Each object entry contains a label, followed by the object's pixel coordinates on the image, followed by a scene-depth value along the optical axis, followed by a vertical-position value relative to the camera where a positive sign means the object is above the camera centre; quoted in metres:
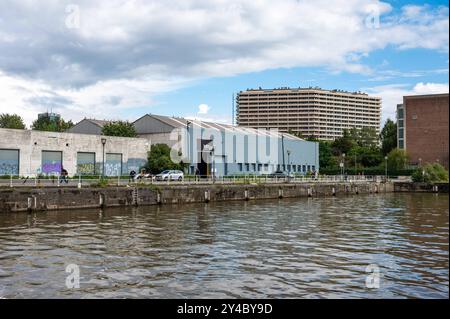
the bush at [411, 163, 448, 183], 49.49 -0.01
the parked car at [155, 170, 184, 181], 57.43 -0.09
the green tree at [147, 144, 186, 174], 67.94 +2.07
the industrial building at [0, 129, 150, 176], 53.12 +2.65
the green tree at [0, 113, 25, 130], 127.86 +14.30
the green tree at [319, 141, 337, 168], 122.38 +4.06
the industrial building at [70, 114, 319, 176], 74.75 +5.08
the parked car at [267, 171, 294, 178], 76.09 -0.05
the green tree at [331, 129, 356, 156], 155.75 +9.40
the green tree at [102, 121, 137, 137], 78.19 +7.31
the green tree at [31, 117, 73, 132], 128.00 +14.62
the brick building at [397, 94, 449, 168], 100.44 +7.70
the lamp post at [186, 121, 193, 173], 73.66 +5.08
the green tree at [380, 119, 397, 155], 139.00 +10.63
